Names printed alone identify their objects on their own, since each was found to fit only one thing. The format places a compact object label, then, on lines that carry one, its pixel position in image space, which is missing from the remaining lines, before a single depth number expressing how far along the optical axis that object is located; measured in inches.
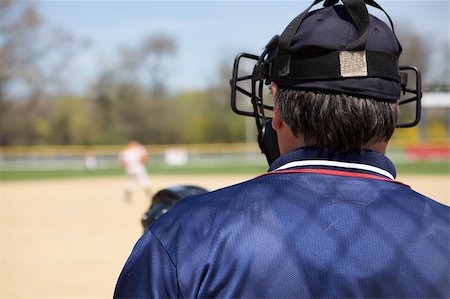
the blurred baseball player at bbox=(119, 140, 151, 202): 757.9
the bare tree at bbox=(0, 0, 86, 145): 1771.7
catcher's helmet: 111.3
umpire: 51.3
